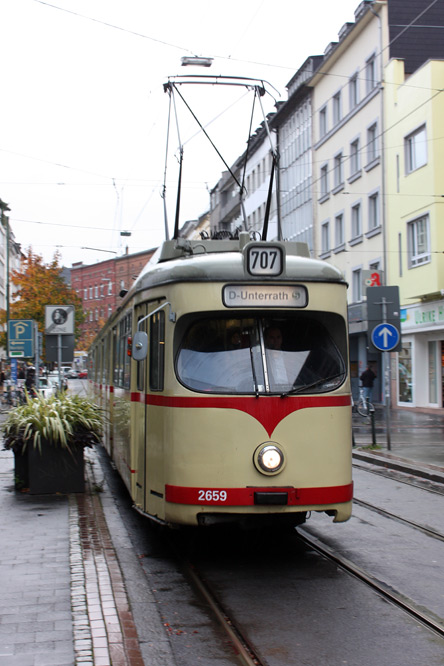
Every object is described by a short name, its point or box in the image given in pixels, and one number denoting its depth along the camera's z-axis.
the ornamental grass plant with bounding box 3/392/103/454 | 10.88
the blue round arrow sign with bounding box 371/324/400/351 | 17.62
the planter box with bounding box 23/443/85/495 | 10.95
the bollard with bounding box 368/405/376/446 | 18.36
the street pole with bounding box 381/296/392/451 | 17.53
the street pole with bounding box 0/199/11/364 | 41.74
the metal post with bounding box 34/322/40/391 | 21.66
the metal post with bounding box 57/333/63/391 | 16.16
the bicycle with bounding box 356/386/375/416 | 29.28
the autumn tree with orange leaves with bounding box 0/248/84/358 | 44.84
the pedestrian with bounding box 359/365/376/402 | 30.67
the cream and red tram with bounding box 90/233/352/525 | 7.02
